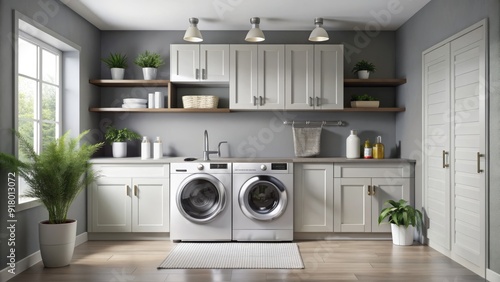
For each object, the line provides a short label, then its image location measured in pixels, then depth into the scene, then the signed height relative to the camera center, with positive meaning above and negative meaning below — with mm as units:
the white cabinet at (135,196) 4410 -569
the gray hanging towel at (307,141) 4867 -2
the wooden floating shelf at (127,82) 4668 +643
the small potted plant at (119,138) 4773 +29
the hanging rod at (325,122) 5004 +220
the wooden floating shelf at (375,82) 4660 +655
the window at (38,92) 3650 +449
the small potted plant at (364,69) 4762 +802
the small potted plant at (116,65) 4742 +842
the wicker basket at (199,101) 4680 +434
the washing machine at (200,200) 4309 -615
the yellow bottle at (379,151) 4680 -110
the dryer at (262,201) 4316 -615
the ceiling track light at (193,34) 4262 +1063
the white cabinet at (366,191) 4430 -519
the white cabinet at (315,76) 4691 +710
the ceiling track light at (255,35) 4230 +1044
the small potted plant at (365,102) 4730 +430
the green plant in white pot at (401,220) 4125 -764
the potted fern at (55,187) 3327 -366
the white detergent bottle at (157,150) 4668 -102
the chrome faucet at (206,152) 4527 -118
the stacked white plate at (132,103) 4723 +416
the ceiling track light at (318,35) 4238 +1051
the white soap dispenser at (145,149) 4629 -91
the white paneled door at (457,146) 3170 -43
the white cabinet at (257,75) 4688 +714
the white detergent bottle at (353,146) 4703 -56
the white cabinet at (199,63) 4676 +850
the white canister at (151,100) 4793 +456
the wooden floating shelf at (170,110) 4668 +334
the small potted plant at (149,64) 4723 +850
